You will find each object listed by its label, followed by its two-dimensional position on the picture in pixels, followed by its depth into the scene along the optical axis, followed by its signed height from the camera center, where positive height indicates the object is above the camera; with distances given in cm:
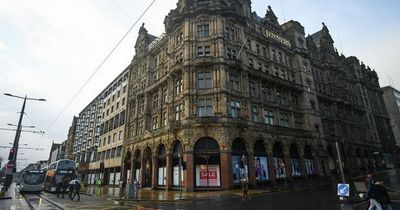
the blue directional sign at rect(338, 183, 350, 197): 1515 -60
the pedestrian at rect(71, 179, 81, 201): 2487 -9
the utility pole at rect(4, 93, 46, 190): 2477 +267
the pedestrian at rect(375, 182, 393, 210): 965 -68
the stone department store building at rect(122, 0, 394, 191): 3058 +1123
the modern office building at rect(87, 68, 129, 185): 5284 +1159
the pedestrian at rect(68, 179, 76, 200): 2529 -17
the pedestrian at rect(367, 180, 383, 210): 1002 -70
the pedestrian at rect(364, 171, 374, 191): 1207 +10
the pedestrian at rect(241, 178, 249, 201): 2070 -39
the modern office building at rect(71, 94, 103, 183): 6781 +1445
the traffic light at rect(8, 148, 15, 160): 2442 +307
